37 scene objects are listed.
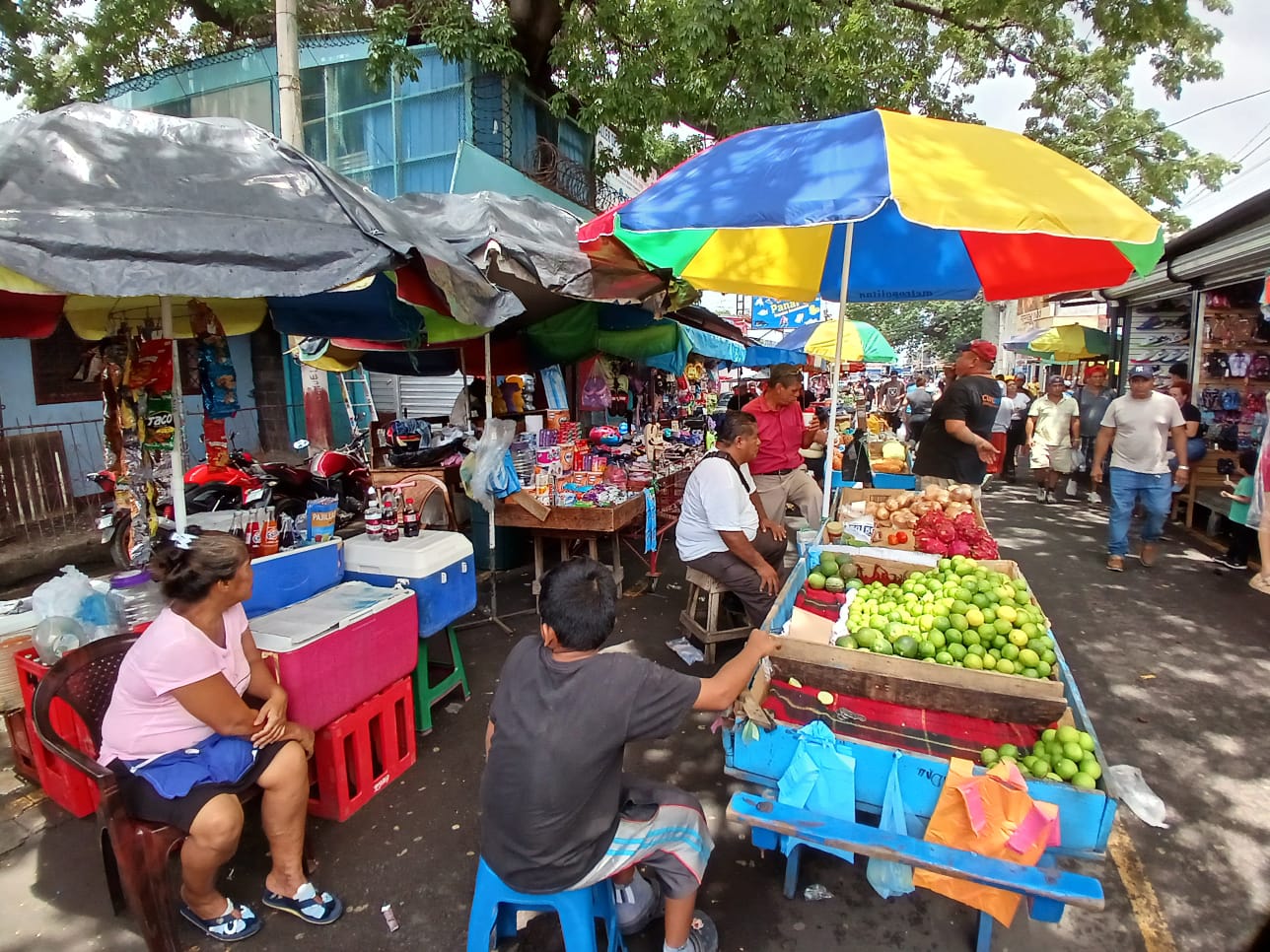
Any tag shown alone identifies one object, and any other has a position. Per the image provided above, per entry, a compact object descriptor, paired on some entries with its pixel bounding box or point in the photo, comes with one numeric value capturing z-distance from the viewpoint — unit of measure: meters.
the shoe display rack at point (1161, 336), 9.76
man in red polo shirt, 5.59
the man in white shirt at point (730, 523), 4.20
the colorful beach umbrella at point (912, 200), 2.65
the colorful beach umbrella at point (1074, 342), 11.58
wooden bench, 8.19
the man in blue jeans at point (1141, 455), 6.22
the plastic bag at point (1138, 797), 2.27
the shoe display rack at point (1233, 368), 7.87
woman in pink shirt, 2.29
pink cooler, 2.79
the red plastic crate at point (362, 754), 2.98
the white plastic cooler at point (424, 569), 3.60
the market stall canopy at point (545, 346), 6.88
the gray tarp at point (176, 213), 2.20
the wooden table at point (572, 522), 5.39
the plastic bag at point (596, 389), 7.88
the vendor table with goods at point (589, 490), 5.48
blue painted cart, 1.98
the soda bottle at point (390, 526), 3.76
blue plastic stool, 1.96
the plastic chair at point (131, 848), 2.19
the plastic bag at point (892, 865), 2.25
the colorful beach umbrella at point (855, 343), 11.38
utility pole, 7.17
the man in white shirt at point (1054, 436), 9.59
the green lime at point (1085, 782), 2.14
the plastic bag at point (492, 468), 5.28
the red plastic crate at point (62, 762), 2.98
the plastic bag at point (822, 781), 2.32
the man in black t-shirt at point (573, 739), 1.88
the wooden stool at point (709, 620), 4.52
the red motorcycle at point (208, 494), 5.96
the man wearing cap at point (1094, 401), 9.89
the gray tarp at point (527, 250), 4.43
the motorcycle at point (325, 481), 7.56
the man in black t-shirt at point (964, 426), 5.77
